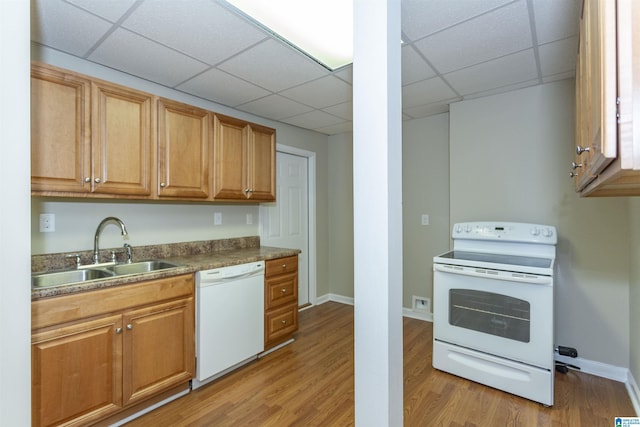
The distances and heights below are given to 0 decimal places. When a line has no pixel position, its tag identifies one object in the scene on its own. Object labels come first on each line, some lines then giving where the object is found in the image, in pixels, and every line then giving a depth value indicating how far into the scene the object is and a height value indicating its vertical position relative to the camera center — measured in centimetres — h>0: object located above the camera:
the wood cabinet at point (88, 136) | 168 +50
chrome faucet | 211 -10
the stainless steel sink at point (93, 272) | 185 -38
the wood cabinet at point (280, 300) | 266 -78
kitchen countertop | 161 -35
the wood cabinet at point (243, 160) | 257 +51
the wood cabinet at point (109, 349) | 151 -77
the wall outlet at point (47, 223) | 192 -4
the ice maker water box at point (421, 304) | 339 -103
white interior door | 348 +3
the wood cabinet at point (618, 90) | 65 +28
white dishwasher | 215 -79
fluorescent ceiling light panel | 159 +112
